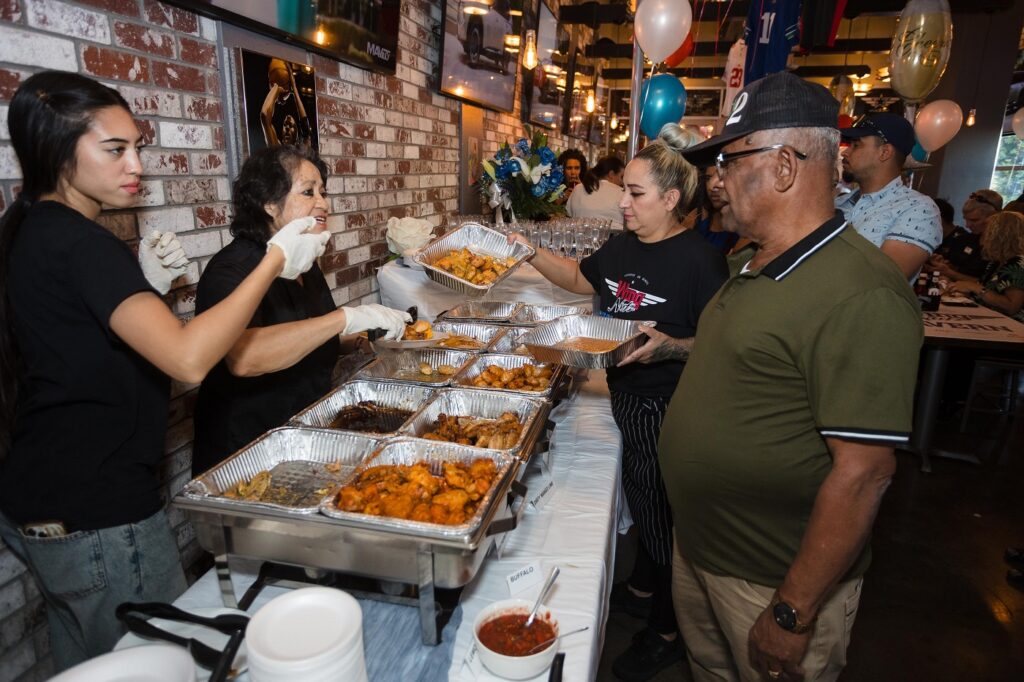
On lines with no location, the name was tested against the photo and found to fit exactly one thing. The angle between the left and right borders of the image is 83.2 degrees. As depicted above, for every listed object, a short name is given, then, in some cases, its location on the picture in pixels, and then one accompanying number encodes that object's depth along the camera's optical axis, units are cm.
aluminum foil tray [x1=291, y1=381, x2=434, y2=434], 195
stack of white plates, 82
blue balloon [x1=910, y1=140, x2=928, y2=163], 798
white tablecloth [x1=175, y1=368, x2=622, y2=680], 115
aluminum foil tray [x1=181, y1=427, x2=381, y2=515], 138
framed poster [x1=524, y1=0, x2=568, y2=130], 613
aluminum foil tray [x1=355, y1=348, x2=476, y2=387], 225
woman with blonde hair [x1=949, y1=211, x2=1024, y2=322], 478
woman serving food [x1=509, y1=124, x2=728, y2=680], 221
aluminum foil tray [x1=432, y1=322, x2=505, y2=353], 278
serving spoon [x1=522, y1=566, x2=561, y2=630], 116
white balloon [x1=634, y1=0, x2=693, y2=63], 425
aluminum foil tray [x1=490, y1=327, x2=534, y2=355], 258
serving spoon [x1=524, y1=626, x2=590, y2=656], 109
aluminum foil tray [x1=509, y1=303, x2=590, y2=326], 310
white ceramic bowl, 106
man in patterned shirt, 274
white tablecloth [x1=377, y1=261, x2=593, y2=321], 331
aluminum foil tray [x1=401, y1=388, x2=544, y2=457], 187
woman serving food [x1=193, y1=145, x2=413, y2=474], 167
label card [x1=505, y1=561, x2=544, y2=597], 135
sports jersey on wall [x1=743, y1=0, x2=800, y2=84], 540
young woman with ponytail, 122
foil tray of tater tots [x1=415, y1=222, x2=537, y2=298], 254
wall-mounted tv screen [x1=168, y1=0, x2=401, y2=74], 209
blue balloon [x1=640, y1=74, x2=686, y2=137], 516
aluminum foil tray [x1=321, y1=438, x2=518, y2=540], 111
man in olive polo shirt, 114
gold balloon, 489
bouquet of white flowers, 325
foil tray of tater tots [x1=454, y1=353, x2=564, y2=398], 204
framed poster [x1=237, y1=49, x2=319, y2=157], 220
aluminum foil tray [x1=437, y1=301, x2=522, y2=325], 302
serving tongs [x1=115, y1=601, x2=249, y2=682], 97
